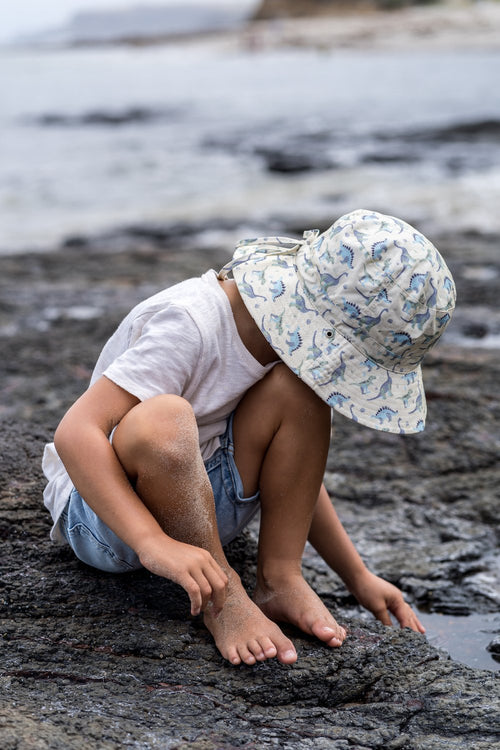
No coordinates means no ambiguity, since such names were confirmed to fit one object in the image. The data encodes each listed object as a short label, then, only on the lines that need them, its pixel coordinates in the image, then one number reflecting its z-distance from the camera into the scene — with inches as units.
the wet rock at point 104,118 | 790.2
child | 81.3
